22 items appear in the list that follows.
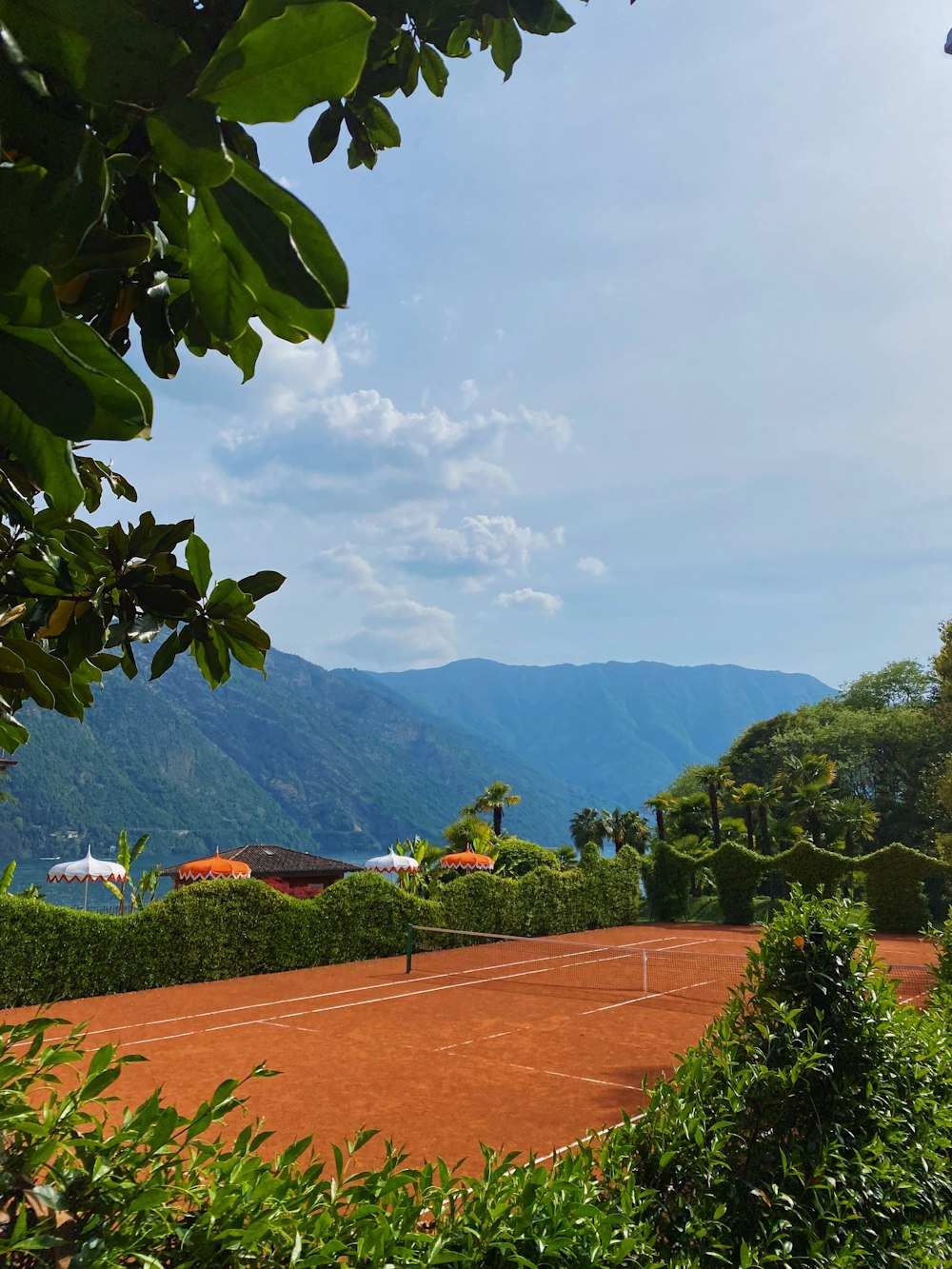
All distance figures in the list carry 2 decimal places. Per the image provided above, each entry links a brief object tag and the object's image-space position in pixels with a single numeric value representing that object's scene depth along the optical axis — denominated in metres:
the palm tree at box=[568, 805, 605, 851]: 51.45
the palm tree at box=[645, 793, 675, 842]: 45.84
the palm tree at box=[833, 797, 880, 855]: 41.14
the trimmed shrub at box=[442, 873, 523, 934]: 22.14
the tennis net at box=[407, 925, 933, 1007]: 17.72
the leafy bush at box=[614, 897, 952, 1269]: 3.71
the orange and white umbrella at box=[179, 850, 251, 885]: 24.62
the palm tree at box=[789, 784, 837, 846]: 39.97
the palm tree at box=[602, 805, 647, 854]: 50.34
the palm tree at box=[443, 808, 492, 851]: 31.61
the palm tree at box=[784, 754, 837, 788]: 44.03
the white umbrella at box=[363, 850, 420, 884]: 28.53
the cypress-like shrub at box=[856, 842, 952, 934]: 28.14
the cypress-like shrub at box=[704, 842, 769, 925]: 30.59
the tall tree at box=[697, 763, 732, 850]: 44.12
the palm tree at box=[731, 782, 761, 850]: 42.66
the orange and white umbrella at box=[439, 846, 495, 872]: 27.72
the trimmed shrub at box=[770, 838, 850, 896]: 28.73
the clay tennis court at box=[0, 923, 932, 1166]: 9.42
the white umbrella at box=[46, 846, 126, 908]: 25.62
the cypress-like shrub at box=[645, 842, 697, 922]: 32.34
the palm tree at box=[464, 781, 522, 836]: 43.19
